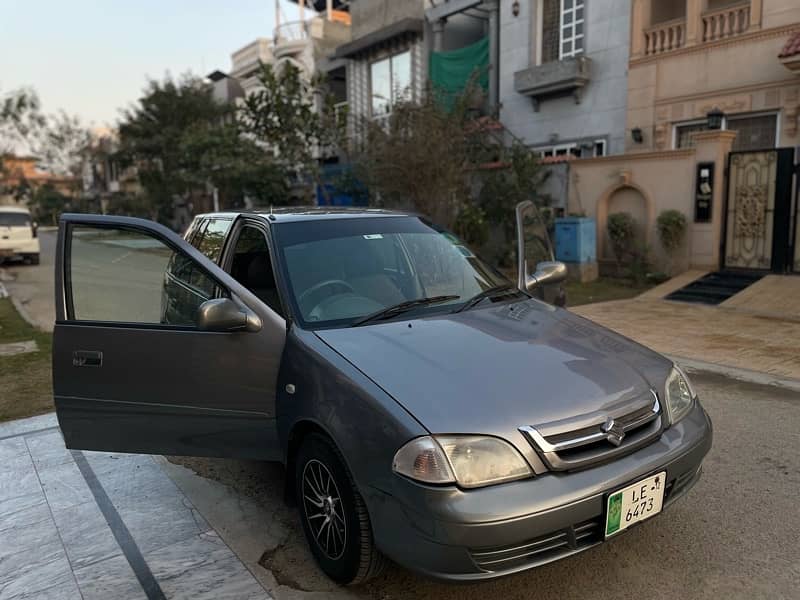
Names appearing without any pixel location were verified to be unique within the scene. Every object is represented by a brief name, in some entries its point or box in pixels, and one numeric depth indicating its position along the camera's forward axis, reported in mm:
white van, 19000
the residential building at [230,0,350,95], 26297
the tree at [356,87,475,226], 13547
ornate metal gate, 10641
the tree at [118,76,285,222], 24172
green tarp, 17500
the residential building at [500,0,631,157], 14320
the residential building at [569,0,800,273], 10867
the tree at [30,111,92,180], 49750
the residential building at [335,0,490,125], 18609
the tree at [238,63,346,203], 17594
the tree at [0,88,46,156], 24466
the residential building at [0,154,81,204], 47350
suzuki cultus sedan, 2316
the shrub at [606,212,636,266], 12406
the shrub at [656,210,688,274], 11625
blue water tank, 12484
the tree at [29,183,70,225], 57188
